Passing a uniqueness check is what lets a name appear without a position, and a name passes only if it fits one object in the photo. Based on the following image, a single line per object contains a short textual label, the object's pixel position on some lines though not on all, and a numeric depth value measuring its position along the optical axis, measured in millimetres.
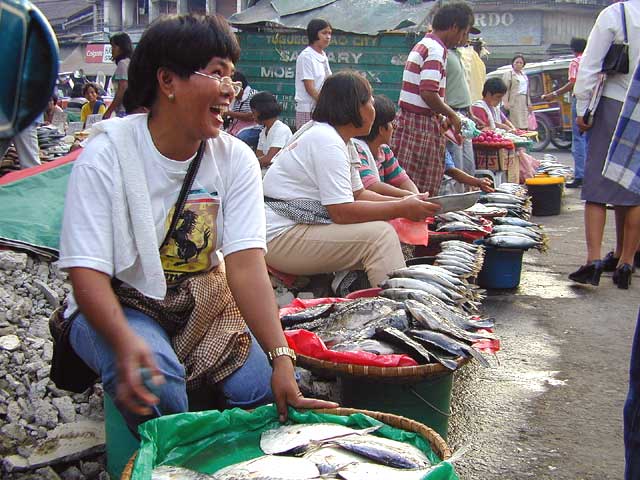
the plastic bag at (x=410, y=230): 4824
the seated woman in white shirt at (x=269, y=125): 8758
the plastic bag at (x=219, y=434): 2320
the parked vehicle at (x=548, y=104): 18766
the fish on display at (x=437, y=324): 3297
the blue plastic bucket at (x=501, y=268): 5910
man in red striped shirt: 6785
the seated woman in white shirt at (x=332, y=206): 4371
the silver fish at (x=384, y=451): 2260
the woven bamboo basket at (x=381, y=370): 2945
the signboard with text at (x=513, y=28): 35969
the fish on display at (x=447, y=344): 3117
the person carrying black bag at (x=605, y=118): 5738
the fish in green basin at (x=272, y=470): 2154
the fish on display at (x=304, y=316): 3578
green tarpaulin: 4898
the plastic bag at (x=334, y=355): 2992
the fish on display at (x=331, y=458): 2202
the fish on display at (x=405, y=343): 3064
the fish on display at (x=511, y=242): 5785
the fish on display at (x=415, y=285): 3941
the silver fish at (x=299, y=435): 2330
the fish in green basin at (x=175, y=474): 2188
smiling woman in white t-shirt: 2332
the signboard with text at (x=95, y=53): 34750
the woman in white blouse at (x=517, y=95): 14555
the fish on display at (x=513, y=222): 6348
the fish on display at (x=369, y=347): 3127
